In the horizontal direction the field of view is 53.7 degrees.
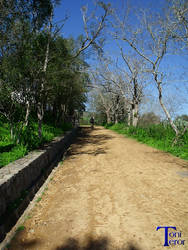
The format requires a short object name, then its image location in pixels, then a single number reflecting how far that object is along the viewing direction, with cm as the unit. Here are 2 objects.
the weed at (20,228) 284
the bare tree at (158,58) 975
